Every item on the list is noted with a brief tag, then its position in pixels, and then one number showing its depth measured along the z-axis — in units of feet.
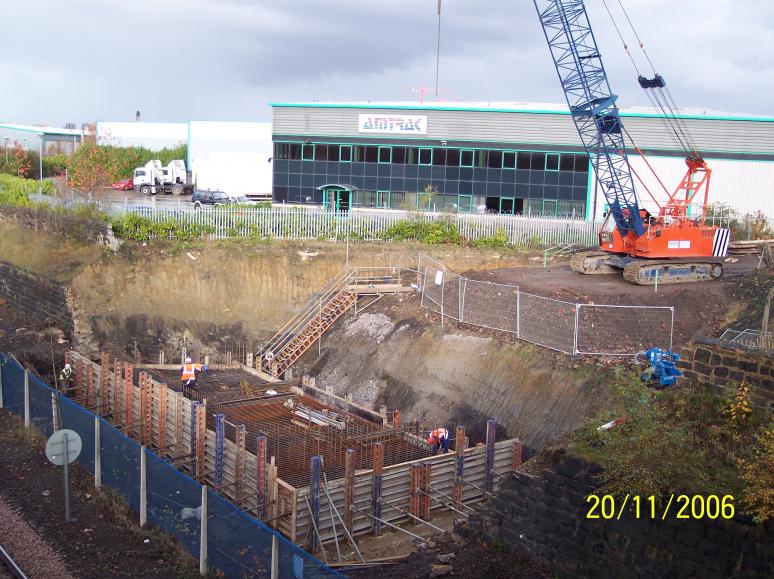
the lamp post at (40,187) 129.34
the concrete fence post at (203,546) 41.96
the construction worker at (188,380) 71.72
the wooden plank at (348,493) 49.78
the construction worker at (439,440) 58.54
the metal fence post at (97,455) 53.21
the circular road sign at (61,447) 45.24
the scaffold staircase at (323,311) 90.74
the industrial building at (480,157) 131.75
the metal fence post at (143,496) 48.16
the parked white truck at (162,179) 199.31
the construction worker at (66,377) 75.79
